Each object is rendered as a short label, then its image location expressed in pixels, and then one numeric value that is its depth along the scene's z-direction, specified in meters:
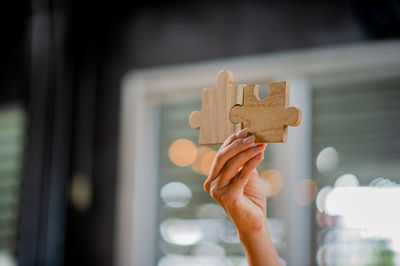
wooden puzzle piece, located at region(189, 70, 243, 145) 0.88
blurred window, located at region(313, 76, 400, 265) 2.40
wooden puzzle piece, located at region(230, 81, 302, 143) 0.82
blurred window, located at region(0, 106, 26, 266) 3.39
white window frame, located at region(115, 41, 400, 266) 2.53
